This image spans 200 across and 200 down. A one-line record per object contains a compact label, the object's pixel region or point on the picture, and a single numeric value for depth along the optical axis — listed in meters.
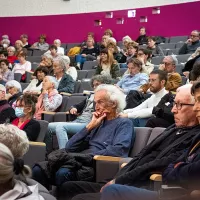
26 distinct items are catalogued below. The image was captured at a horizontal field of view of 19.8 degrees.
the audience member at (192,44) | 8.27
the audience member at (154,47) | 8.74
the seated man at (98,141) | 3.59
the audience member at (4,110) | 5.35
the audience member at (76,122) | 4.98
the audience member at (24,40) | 11.53
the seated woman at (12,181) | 2.12
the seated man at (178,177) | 2.51
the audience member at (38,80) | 7.10
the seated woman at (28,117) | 4.57
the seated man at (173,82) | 5.30
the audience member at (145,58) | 6.77
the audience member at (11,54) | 10.07
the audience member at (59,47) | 10.36
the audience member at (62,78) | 6.73
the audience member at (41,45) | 11.39
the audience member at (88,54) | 9.25
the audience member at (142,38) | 10.07
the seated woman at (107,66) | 6.86
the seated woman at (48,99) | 6.05
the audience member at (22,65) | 8.94
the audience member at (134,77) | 6.08
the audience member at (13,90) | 6.41
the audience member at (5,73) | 8.38
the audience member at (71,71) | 7.46
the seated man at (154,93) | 4.92
